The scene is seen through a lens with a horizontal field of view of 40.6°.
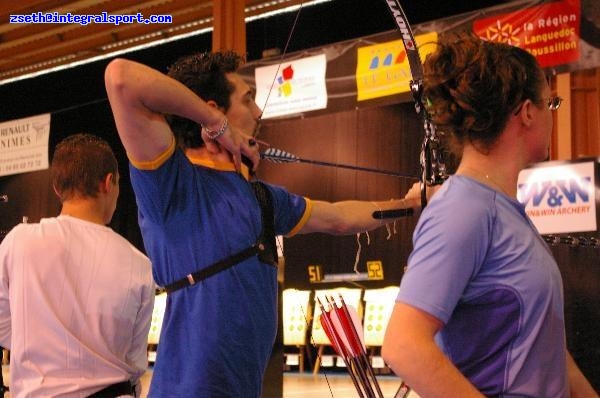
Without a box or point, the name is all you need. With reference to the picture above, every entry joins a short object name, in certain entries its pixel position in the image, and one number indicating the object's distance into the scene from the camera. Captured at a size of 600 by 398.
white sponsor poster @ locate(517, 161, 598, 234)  4.65
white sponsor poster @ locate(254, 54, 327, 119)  6.68
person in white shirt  1.97
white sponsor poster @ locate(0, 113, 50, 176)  8.39
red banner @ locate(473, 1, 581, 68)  5.34
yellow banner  6.14
